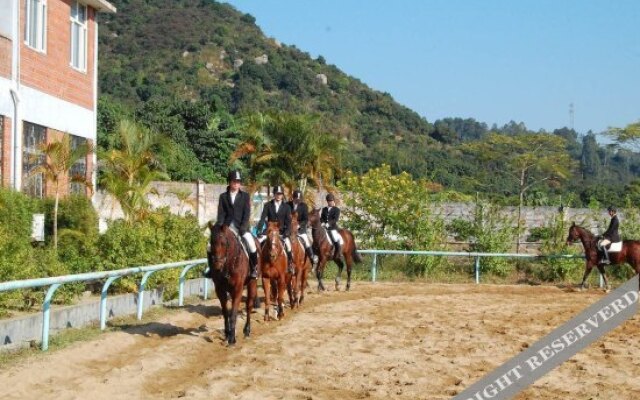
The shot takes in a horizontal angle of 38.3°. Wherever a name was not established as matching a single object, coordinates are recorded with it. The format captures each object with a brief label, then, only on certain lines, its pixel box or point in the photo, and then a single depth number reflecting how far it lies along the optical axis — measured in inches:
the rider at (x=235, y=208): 609.6
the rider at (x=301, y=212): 832.3
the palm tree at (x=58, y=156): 865.5
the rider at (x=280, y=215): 736.3
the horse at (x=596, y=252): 1097.3
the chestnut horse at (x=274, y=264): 690.8
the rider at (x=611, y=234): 1093.1
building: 900.6
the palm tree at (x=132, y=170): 951.0
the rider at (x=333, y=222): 1003.3
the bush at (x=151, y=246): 756.0
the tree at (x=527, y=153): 2098.9
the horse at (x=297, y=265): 779.4
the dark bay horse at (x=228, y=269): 571.8
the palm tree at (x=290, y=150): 1358.3
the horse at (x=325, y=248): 951.0
